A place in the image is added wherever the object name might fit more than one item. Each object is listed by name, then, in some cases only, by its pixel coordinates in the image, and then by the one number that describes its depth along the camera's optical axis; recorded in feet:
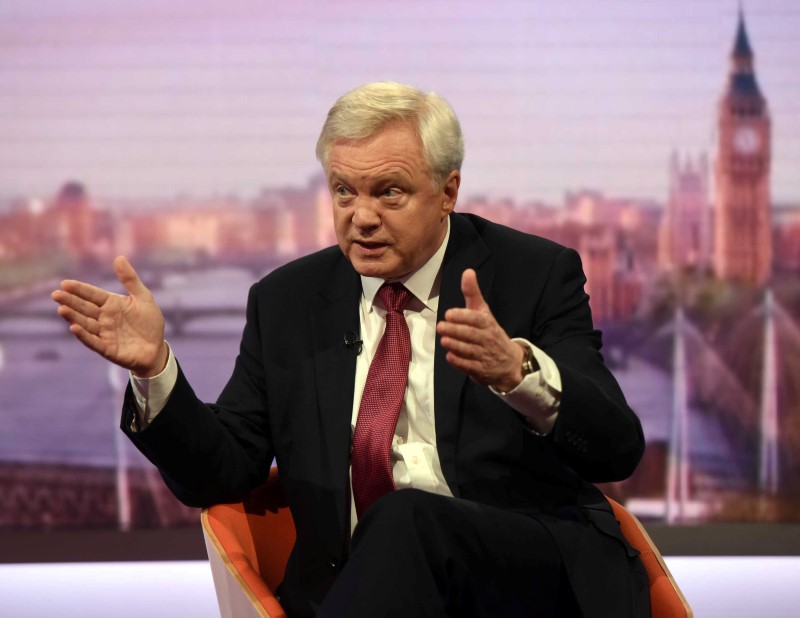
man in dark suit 18.51
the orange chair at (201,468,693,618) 18.83
